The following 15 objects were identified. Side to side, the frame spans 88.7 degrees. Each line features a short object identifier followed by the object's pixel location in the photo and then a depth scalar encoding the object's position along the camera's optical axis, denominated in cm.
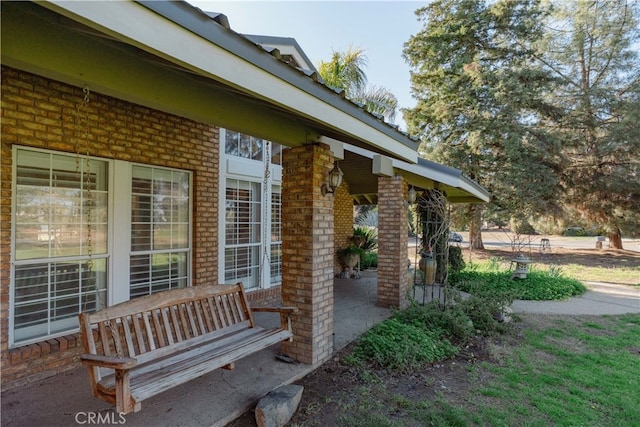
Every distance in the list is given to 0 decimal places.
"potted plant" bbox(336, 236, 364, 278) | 975
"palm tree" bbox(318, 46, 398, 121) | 1335
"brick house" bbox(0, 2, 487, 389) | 182
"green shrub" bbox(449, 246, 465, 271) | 1025
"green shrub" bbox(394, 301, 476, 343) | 492
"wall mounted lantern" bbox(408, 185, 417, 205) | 693
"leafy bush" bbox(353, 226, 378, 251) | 1158
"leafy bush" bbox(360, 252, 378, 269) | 1132
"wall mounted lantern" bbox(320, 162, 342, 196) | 394
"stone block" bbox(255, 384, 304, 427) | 273
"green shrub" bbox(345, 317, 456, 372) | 402
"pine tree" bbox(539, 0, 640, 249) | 1493
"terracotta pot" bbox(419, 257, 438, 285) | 846
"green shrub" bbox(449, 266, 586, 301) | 810
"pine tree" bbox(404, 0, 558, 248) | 1446
